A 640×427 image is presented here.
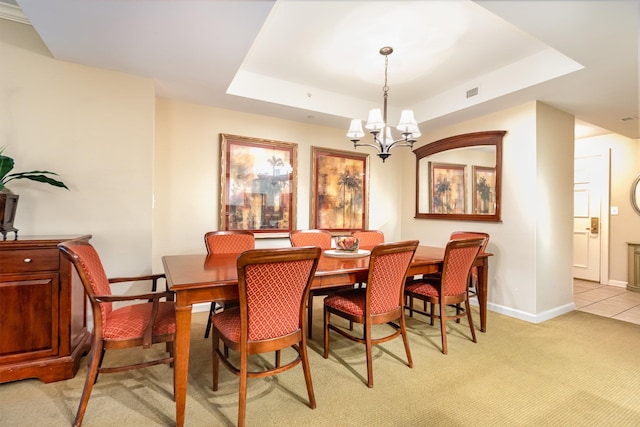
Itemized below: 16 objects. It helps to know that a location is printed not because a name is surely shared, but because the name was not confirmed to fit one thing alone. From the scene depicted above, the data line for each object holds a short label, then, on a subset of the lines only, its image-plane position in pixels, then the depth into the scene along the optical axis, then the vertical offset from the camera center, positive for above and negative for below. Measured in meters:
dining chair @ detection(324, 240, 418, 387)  2.05 -0.62
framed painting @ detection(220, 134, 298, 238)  3.74 +0.33
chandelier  2.76 +0.77
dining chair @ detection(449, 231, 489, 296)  3.44 -0.28
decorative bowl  2.74 -0.29
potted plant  2.04 +0.08
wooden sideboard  1.97 -0.67
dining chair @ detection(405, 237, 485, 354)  2.53 -0.61
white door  5.19 -0.08
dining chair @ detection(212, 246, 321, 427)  1.58 -0.52
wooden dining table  1.62 -0.42
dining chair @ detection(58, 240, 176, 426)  1.63 -0.66
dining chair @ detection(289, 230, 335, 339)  3.18 -0.29
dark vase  2.04 +0.00
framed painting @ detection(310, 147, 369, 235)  4.33 +0.32
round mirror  4.75 +0.29
